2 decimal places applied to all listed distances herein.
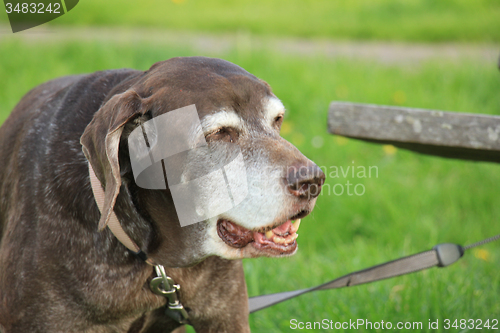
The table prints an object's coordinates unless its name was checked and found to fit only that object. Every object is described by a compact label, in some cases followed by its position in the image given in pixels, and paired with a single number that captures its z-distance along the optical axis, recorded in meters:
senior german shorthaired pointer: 2.05
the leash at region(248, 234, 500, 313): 2.71
